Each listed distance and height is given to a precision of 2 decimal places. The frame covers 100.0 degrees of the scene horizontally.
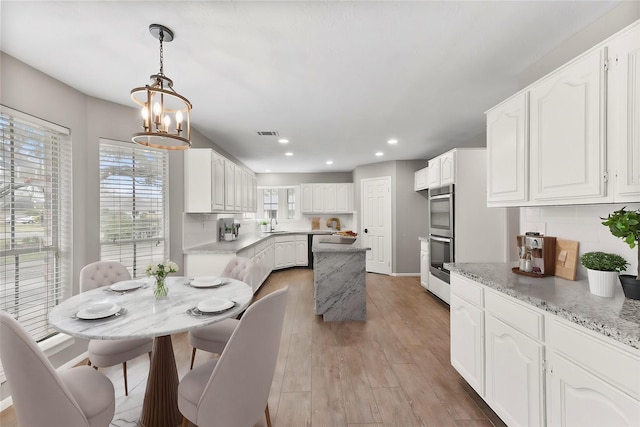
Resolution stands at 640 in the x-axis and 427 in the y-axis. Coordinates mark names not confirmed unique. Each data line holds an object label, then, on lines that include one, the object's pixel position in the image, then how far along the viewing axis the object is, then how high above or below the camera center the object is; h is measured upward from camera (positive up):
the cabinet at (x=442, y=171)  3.71 +0.63
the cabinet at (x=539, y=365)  1.01 -0.74
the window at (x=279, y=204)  7.45 +0.24
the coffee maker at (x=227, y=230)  4.61 -0.31
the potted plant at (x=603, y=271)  1.37 -0.31
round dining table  1.35 -0.58
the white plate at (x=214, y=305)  1.54 -0.55
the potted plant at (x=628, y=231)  1.23 -0.09
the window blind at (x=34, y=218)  1.98 -0.04
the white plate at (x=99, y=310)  1.44 -0.55
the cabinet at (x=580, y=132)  1.27 +0.46
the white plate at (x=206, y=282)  2.07 -0.55
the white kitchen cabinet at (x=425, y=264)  4.52 -0.89
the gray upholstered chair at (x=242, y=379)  1.23 -0.79
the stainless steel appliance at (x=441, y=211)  3.76 +0.02
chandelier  1.62 +0.62
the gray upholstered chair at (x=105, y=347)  1.80 -0.92
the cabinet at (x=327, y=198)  7.09 +0.39
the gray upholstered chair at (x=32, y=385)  1.07 -0.70
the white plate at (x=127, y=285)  1.96 -0.55
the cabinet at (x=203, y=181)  3.51 +0.43
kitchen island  3.49 -0.94
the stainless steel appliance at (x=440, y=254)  3.80 -0.63
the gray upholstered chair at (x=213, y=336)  1.96 -0.92
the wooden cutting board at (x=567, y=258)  1.73 -0.31
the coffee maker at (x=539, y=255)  1.84 -0.30
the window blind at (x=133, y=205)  2.82 +0.09
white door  5.94 -0.22
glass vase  1.80 -0.52
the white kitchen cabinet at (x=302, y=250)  6.75 -0.94
